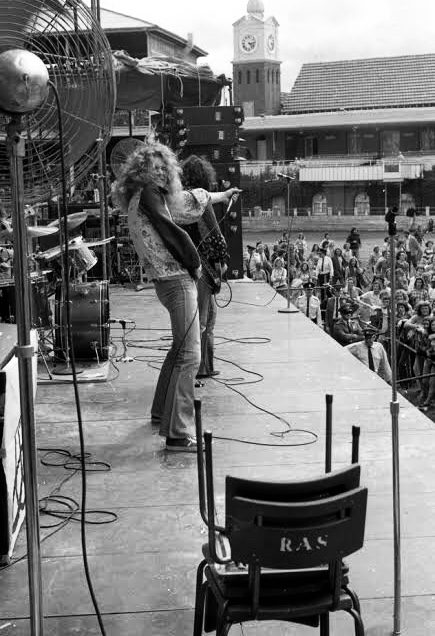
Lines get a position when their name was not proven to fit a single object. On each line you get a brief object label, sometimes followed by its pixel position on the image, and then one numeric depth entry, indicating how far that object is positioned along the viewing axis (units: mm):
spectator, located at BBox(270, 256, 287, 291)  18125
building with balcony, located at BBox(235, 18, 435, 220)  63500
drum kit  7434
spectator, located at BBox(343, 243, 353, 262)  25997
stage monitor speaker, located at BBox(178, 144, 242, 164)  14734
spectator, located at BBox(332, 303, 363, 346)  13273
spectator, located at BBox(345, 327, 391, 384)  11281
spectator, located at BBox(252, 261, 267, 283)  18594
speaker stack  14398
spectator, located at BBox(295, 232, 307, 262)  29292
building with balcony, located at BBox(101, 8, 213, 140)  26734
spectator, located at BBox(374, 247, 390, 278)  21719
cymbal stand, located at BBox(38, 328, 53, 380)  7591
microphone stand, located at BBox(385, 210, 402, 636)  3316
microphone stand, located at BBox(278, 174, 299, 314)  11305
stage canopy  14109
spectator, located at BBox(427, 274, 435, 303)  16853
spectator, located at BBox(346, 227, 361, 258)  29591
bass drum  7926
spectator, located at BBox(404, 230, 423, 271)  28286
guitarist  6770
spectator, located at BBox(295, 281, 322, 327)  15927
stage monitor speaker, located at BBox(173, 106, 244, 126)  14594
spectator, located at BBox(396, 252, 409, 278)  21314
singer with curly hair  5273
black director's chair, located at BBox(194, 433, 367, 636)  2596
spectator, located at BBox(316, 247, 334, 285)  23194
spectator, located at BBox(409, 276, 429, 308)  16047
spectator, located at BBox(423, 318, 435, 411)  11891
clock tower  89250
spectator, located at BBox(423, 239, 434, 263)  26622
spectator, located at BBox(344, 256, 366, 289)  22812
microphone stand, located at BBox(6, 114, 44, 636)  2863
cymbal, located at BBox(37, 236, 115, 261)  7422
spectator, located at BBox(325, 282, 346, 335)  15045
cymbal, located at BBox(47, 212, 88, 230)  7511
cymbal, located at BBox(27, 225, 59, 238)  7246
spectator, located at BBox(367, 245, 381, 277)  25722
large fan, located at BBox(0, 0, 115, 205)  3645
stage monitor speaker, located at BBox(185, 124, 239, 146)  14594
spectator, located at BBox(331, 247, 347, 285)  23906
